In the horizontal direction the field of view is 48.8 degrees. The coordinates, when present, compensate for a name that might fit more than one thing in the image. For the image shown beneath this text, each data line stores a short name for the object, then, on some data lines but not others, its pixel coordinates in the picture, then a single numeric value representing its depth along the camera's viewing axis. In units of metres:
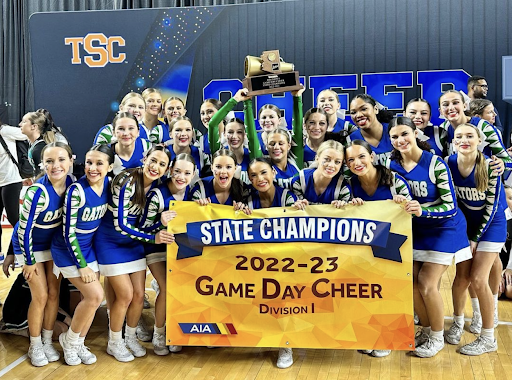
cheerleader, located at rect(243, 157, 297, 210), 3.24
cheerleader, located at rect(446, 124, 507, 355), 3.26
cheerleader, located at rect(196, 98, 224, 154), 4.25
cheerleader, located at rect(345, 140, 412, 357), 3.15
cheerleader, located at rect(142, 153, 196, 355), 3.24
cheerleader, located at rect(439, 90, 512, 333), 3.51
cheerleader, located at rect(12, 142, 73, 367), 3.05
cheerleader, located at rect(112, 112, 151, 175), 3.51
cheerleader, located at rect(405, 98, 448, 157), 3.74
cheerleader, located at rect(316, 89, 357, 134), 4.09
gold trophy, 3.45
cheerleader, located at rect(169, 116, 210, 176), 3.87
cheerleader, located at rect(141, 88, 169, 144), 4.33
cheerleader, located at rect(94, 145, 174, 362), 3.18
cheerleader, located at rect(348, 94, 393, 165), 3.66
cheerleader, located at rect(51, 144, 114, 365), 3.08
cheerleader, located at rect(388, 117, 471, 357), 3.14
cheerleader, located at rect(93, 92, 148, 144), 3.88
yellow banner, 3.12
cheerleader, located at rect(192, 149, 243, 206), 3.26
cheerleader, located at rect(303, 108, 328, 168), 3.80
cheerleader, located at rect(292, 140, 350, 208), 3.17
